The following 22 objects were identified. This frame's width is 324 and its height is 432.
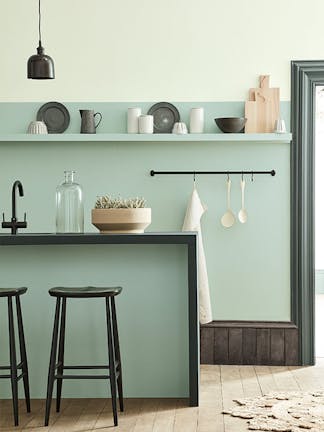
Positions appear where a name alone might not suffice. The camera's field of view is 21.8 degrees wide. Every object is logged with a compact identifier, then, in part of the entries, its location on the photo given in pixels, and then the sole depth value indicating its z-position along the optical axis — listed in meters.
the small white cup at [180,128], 5.84
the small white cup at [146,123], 5.86
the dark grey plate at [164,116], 5.97
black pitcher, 5.89
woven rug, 4.35
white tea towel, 5.89
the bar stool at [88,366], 4.44
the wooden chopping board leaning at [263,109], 5.93
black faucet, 4.74
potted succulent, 4.75
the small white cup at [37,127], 5.89
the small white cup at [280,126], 5.82
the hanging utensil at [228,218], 6.00
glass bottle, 4.81
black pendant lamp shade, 5.01
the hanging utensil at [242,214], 5.99
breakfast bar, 4.62
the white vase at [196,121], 5.89
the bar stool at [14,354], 4.48
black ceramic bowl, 5.82
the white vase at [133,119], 5.90
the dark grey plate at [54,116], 5.99
